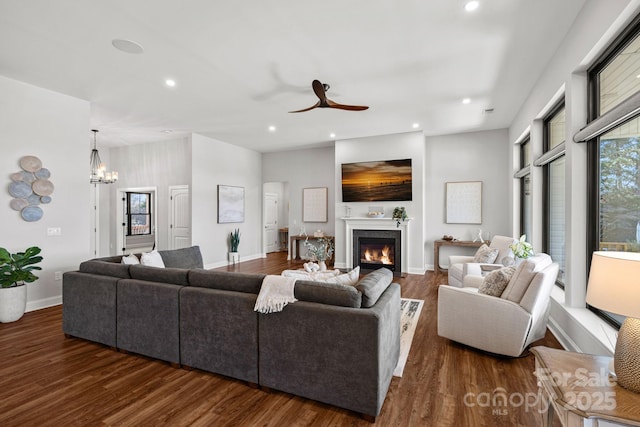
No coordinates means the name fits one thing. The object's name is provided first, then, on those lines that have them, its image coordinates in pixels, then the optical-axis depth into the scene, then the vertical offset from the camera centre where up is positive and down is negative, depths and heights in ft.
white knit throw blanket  7.16 -1.94
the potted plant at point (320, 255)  13.69 -2.05
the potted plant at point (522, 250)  12.59 -1.54
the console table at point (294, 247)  27.73 -3.11
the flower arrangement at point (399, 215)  21.47 -0.17
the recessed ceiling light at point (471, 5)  8.21 +5.60
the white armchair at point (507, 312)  8.63 -2.97
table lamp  4.14 -1.24
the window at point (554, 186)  11.80 +1.08
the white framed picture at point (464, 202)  21.47 +0.73
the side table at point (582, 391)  3.94 -2.51
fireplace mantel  21.56 -1.08
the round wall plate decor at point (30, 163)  13.33 +2.19
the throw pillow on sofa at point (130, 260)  11.05 -1.71
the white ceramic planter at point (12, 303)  12.13 -3.59
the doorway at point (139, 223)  30.66 -1.01
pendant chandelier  20.50 +2.64
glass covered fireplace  21.83 -2.72
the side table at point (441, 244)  20.54 -2.19
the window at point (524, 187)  17.28 +1.51
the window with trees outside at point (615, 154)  7.16 +1.52
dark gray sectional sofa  6.52 -2.87
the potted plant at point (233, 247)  25.32 -2.82
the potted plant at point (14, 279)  12.09 -2.64
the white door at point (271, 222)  32.50 -1.01
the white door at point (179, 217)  23.53 -0.31
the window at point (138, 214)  30.96 -0.09
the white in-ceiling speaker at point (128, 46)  10.19 +5.68
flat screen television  21.79 +2.31
